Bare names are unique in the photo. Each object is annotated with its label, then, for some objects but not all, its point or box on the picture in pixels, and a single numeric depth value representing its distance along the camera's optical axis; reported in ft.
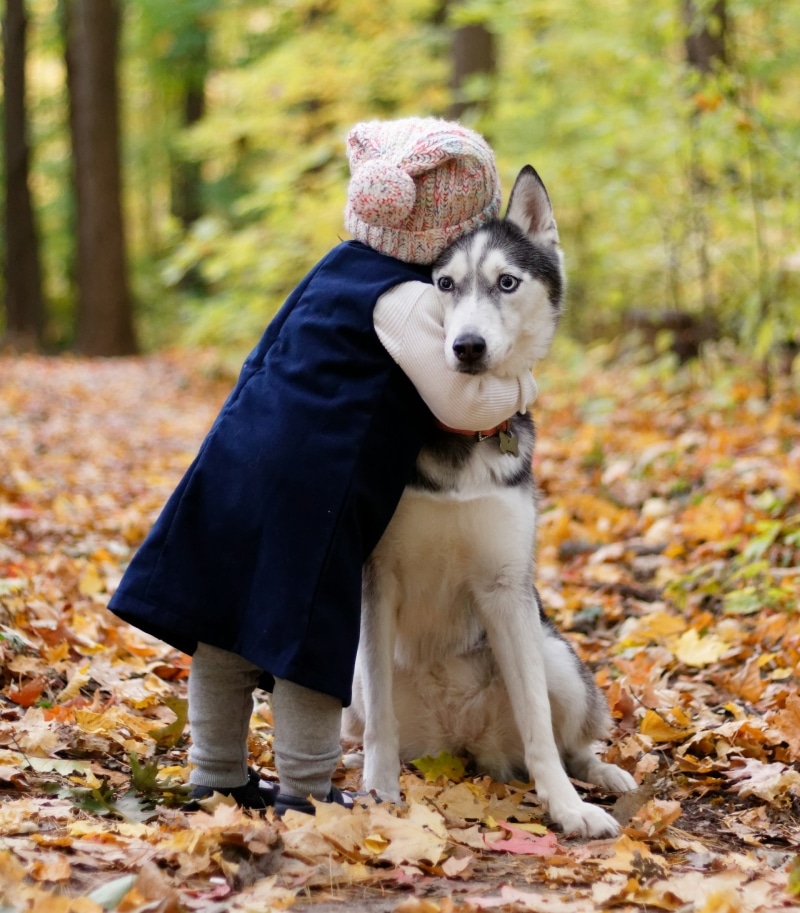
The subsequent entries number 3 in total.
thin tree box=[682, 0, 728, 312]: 25.99
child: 8.85
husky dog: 9.64
